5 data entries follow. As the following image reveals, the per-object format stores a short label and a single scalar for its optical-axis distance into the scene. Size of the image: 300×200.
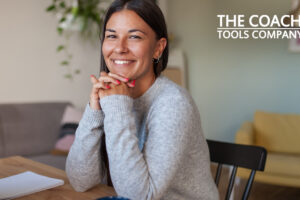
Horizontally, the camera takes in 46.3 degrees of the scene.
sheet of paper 0.98
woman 0.90
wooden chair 1.14
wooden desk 1.00
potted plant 3.25
